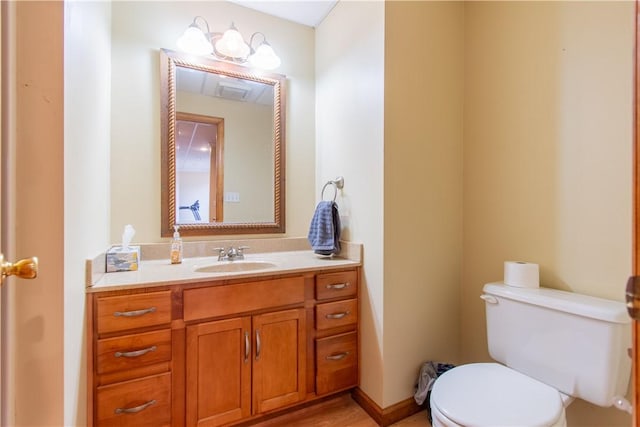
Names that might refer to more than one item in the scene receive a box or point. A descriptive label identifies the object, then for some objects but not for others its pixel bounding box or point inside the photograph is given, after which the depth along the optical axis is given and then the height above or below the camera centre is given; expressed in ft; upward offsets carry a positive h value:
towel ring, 6.09 +0.56
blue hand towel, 5.74 -0.37
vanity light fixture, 5.58 +3.24
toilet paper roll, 4.45 -0.96
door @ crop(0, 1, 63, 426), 2.28 +0.05
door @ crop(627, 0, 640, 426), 1.71 -0.22
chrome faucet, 5.77 -0.83
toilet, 3.33 -2.01
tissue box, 4.52 -0.75
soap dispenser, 5.32 -0.70
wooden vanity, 3.80 -2.01
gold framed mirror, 5.64 +1.30
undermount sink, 5.42 -1.03
